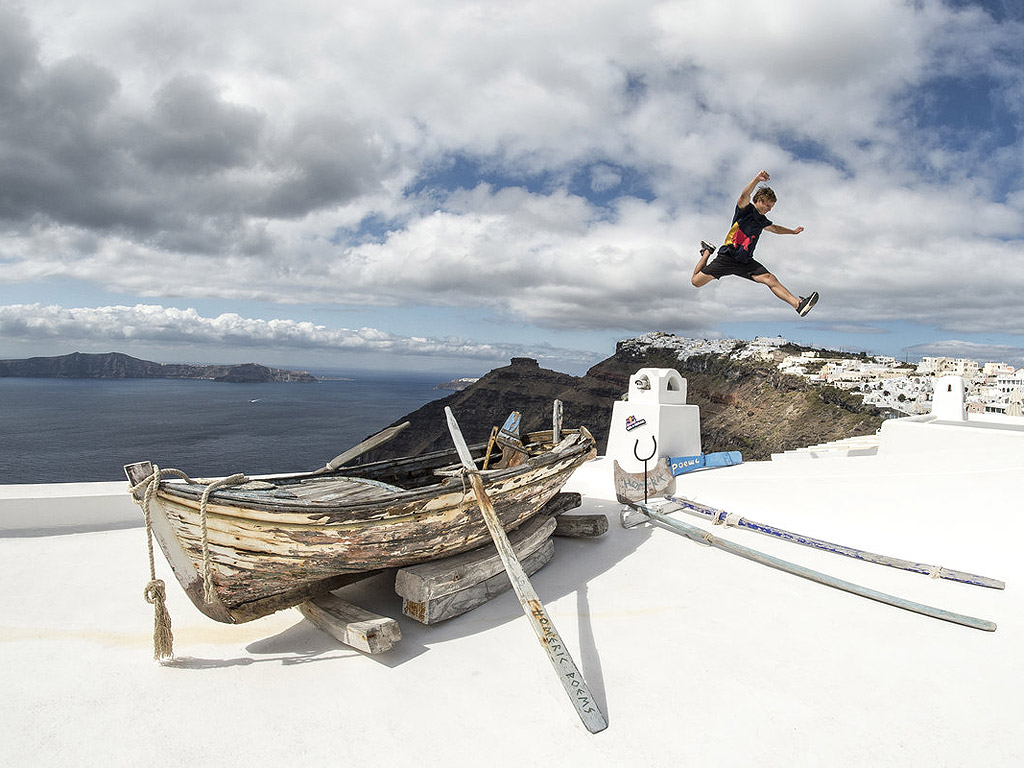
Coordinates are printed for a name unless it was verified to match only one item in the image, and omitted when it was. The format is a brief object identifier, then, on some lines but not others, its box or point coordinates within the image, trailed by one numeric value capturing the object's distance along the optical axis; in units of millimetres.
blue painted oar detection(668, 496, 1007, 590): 4168
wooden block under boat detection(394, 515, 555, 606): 3293
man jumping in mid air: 4883
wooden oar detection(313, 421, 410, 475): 4337
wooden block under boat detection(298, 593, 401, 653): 2896
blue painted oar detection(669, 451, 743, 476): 7094
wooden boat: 2869
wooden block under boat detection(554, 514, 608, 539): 4957
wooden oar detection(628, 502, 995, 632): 3533
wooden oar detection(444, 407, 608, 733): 2506
